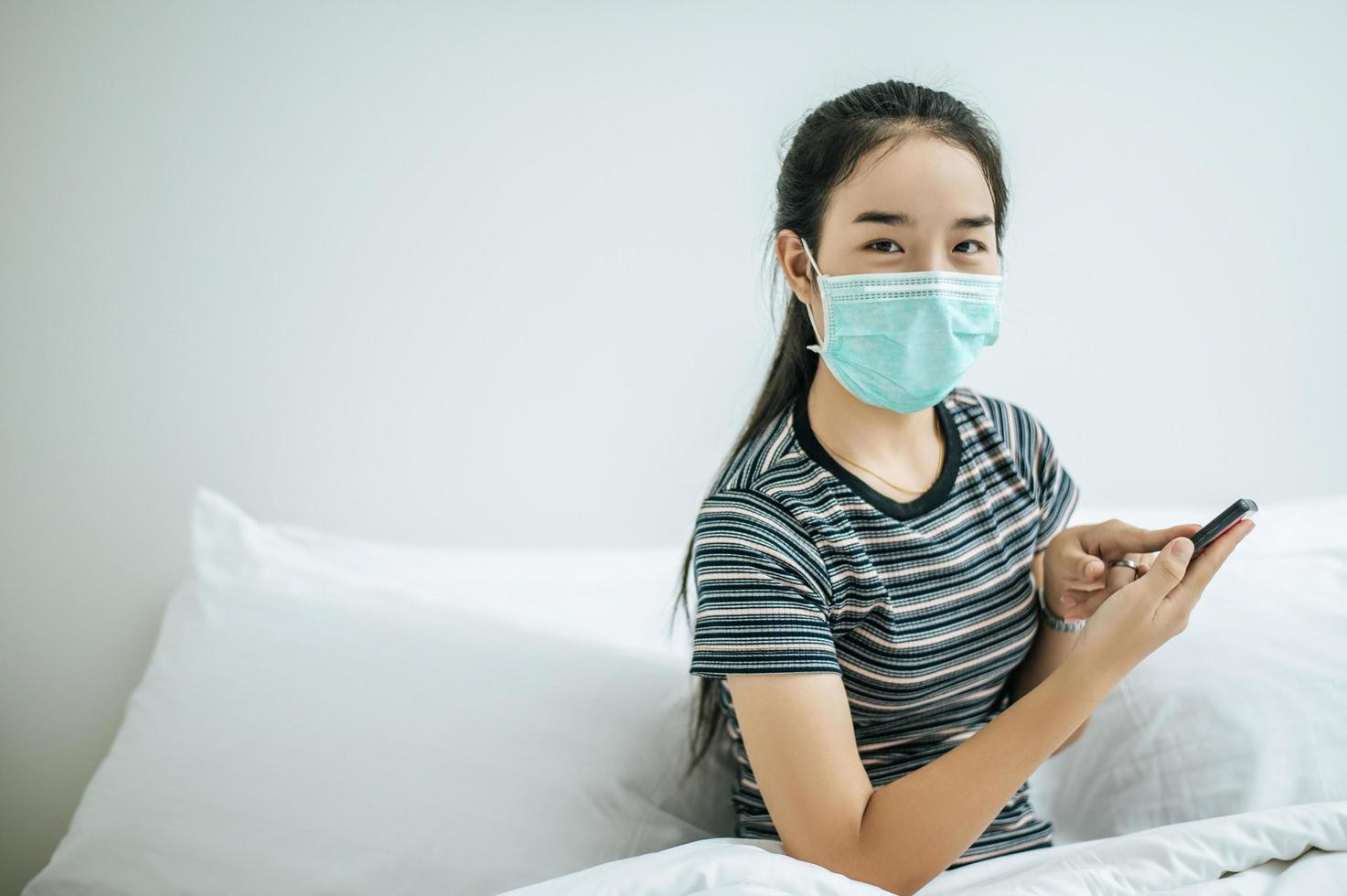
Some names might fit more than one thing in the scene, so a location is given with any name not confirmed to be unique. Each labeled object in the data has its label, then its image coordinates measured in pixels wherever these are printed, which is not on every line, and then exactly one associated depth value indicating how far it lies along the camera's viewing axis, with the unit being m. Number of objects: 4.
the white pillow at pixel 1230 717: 0.98
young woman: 0.84
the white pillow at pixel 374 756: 1.02
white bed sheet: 0.81
